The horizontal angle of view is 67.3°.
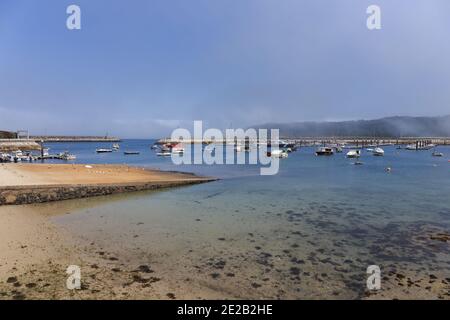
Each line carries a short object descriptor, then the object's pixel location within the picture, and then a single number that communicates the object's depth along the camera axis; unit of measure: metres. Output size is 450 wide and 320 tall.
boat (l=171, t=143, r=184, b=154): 89.46
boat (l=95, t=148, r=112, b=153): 101.43
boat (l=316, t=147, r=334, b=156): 90.19
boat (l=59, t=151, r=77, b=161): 68.01
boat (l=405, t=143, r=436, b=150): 122.84
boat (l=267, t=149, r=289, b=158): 81.75
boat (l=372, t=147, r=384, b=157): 89.81
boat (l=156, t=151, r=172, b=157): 84.90
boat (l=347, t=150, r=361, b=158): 79.82
